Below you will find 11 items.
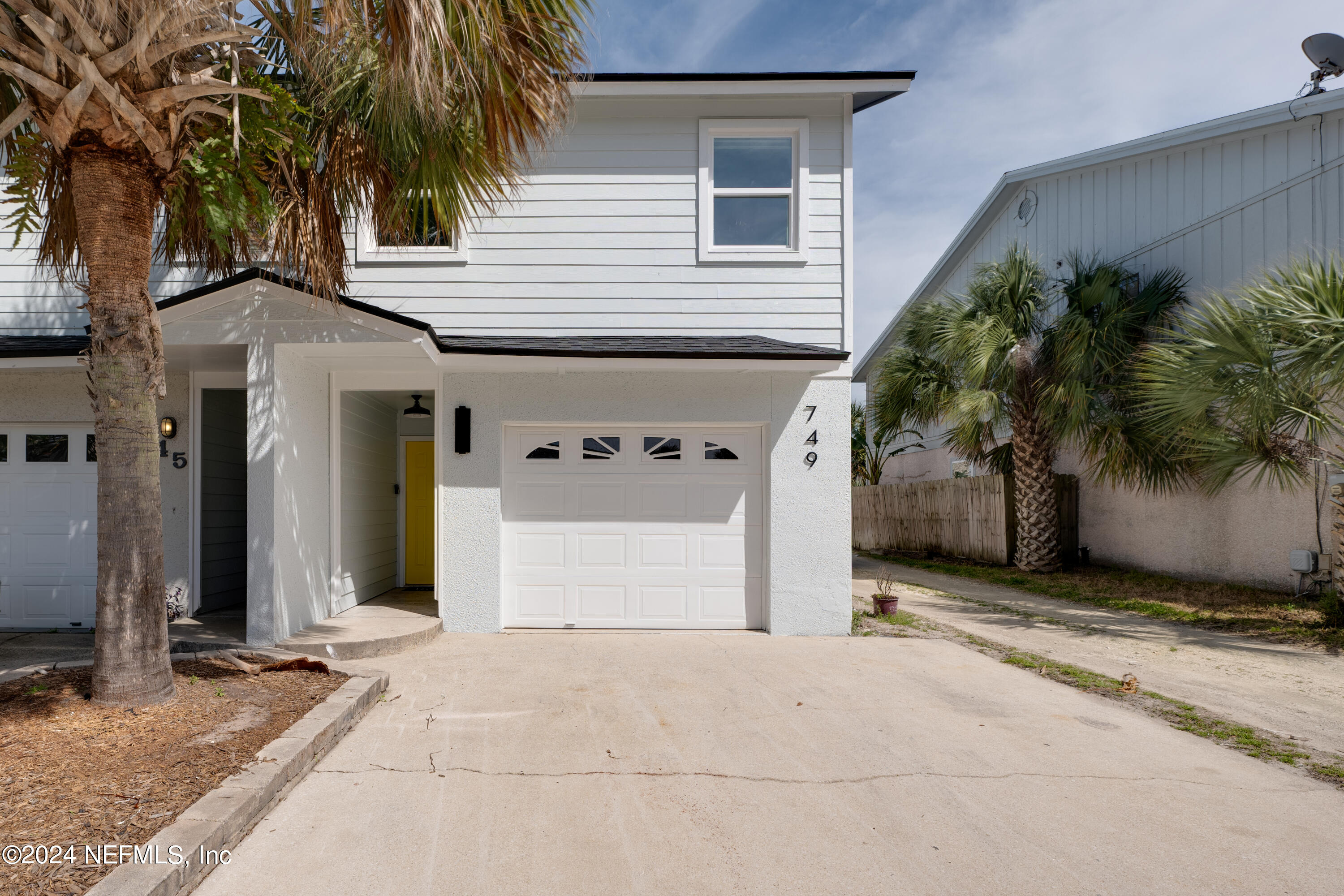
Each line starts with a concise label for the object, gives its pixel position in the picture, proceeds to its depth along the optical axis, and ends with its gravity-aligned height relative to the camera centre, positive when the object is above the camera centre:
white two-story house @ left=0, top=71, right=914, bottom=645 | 7.96 +0.66
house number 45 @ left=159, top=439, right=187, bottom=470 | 8.26 +0.04
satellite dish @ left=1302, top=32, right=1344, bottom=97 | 11.05 +5.86
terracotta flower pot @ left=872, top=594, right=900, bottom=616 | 9.09 -1.76
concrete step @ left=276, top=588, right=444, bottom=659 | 6.66 -1.63
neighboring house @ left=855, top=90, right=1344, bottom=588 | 10.23 +3.69
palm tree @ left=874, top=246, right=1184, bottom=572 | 11.90 +1.48
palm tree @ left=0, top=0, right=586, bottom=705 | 4.17 +2.15
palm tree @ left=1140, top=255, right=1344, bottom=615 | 7.43 +0.79
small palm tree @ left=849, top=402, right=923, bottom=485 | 24.17 +0.17
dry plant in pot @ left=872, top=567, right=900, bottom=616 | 9.09 -1.73
